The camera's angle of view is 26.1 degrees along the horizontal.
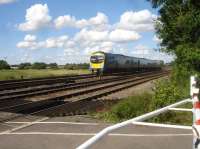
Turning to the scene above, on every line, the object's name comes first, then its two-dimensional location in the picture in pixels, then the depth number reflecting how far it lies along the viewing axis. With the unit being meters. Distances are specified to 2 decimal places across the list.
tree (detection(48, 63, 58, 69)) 115.44
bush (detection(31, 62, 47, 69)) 109.22
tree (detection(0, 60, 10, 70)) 87.69
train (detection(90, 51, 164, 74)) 57.78
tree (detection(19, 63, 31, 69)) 106.93
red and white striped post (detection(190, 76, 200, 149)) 5.29
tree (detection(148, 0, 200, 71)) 21.50
